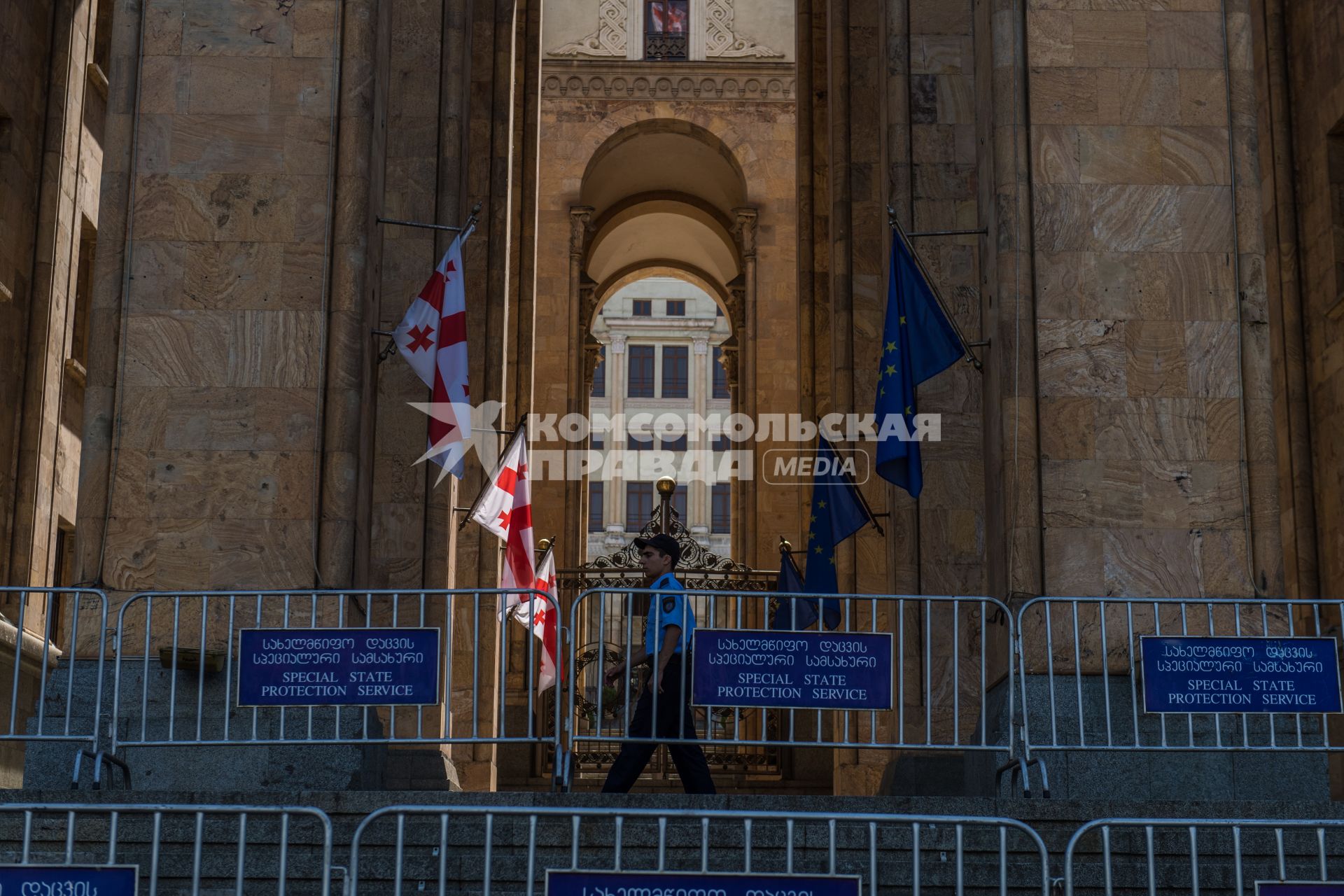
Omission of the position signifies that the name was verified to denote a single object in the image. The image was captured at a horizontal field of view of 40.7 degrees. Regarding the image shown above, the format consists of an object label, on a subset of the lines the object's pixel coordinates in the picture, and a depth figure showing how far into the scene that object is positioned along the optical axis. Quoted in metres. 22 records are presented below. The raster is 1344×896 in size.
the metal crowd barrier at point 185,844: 8.12
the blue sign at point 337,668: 10.32
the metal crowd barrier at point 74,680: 10.59
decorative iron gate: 22.98
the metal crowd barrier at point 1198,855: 7.79
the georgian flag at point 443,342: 14.80
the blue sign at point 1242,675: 10.24
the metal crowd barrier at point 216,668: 11.01
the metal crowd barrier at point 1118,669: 11.09
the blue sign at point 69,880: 7.32
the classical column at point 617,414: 74.06
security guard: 10.97
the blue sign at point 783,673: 10.28
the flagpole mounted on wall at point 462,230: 14.60
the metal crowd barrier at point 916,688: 10.57
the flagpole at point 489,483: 18.30
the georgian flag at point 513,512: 18.14
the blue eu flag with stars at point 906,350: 13.64
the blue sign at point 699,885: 7.31
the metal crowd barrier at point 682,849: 8.29
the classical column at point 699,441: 73.00
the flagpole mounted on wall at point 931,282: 13.70
